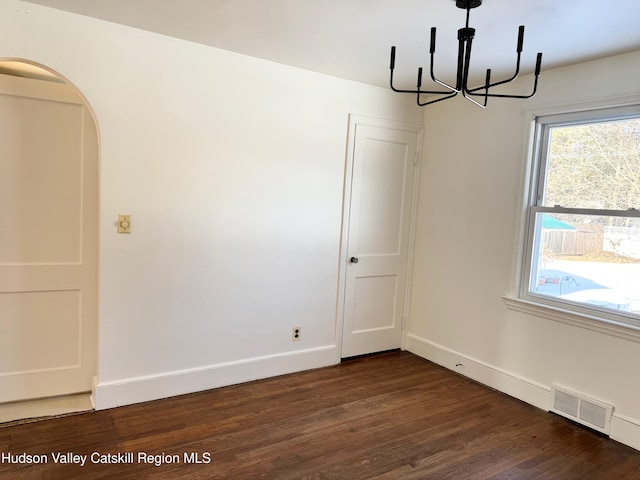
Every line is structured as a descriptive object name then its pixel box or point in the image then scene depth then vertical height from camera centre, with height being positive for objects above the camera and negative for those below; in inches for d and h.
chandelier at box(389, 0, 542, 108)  72.8 +27.0
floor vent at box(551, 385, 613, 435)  108.2 -48.2
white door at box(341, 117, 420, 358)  145.9 -8.4
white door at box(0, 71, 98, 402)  106.3 -13.1
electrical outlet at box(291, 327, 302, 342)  137.7 -41.1
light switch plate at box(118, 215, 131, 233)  107.2 -7.5
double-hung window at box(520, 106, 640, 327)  106.4 +0.9
